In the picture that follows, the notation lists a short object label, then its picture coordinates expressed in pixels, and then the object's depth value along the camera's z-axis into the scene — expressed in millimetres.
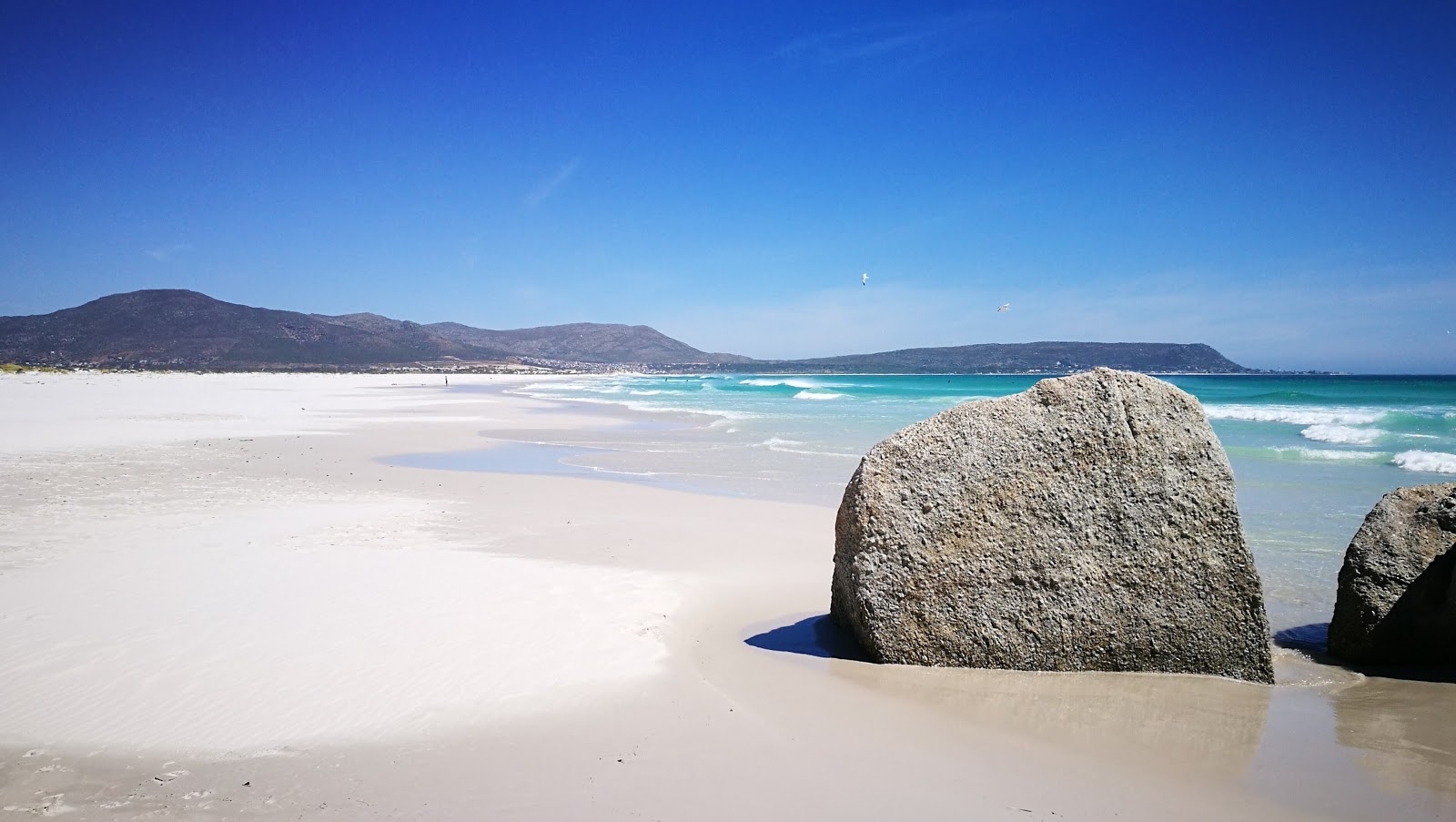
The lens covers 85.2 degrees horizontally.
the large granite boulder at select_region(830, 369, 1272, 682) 4785
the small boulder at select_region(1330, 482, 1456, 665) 5137
